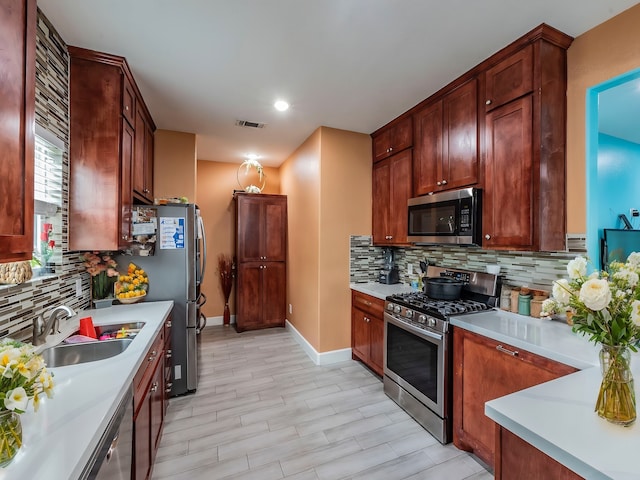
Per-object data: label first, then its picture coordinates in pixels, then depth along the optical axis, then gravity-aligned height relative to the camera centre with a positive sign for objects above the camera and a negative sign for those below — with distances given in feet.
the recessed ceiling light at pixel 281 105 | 8.92 +4.25
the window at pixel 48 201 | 5.63 +0.79
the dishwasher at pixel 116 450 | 2.93 -2.43
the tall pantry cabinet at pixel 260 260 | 14.49 -0.96
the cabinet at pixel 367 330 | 9.46 -3.09
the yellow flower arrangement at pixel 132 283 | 7.80 -1.18
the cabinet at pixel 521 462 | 2.87 -2.32
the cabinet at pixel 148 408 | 4.62 -3.11
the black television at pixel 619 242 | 6.61 +0.01
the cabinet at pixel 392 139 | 9.68 +3.68
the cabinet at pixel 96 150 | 6.54 +2.08
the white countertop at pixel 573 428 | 2.50 -1.86
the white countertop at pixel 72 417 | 2.45 -1.88
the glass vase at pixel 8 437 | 2.38 -1.64
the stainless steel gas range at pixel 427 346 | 6.71 -2.68
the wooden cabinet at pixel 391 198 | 9.82 +1.56
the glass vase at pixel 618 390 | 2.97 -1.53
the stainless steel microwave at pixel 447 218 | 7.13 +0.65
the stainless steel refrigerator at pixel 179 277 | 8.41 -1.07
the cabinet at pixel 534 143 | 5.85 +2.06
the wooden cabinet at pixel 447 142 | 7.35 +2.79
